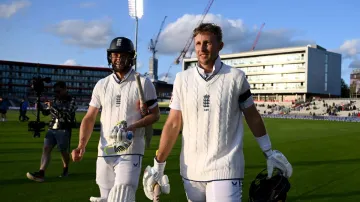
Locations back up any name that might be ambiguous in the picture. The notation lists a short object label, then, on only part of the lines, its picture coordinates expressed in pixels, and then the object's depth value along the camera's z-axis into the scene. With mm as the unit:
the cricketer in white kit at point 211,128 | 3350
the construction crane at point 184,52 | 169750
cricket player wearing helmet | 4387
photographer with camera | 9172
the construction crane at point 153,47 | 168375
